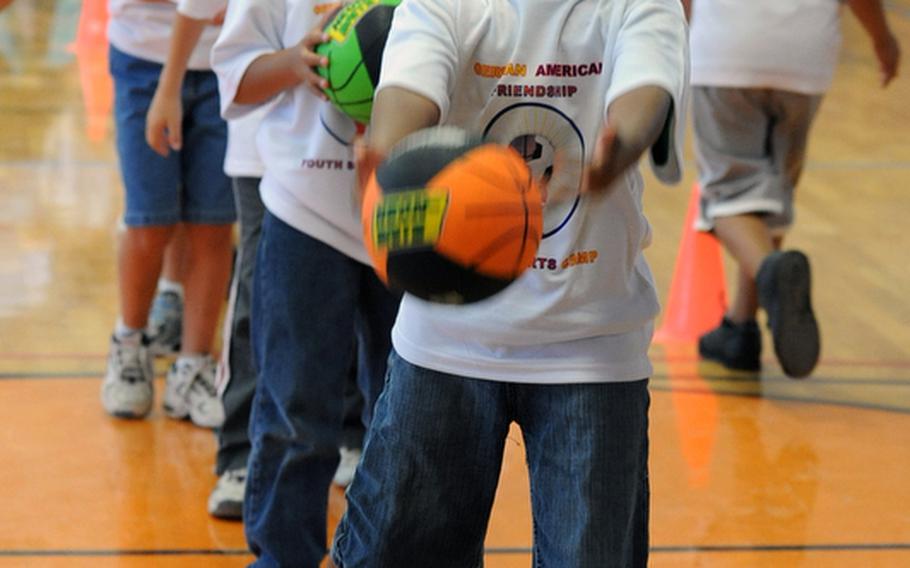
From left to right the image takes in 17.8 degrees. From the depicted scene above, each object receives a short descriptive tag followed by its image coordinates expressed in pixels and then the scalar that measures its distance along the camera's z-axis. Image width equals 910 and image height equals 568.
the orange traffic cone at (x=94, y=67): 13.10
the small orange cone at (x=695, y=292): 8.30
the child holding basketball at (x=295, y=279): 4.57
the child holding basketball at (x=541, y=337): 3.34
